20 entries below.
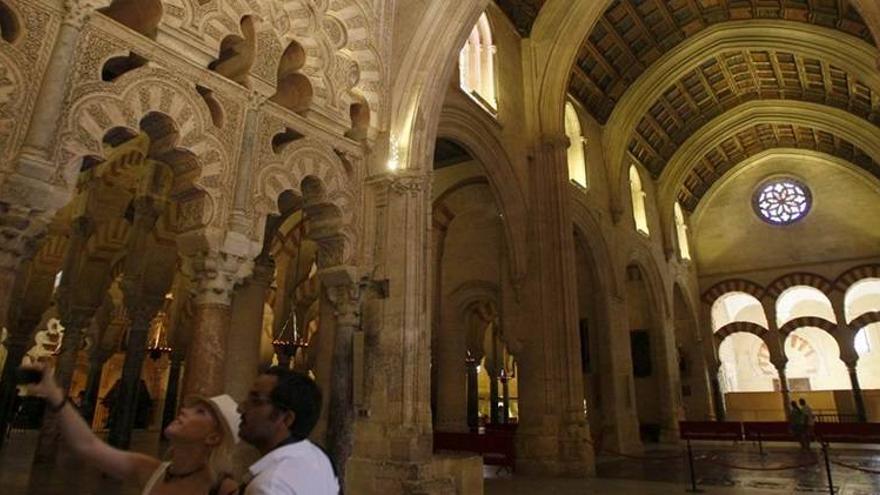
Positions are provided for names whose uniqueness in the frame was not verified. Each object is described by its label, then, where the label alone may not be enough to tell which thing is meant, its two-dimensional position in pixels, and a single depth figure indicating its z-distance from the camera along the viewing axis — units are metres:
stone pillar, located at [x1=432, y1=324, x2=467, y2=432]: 13.50
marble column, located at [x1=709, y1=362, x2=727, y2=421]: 22.11
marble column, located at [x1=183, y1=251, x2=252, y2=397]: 5.08
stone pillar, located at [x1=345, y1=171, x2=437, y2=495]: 6.09
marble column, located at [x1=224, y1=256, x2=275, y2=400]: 7.87
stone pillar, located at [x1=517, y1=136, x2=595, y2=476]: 10.50
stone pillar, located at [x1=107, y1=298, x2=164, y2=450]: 7.52
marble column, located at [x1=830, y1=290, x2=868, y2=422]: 20.00
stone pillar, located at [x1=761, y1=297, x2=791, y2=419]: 21.67
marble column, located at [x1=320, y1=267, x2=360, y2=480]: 6.40
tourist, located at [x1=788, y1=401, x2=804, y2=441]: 13.86
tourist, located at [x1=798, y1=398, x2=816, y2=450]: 13.84
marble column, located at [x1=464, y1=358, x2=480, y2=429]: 16.48
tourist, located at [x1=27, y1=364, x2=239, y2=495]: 1.80
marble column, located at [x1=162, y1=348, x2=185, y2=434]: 12.20
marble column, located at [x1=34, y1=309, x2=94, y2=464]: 8.33
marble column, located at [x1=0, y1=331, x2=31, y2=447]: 8.03
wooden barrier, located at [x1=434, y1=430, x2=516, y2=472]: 10.33
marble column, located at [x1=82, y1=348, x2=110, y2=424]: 8.98
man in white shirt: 1.49
